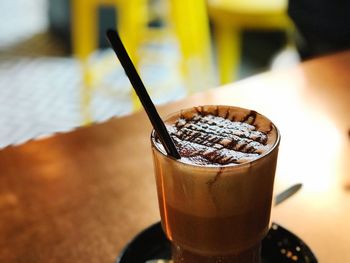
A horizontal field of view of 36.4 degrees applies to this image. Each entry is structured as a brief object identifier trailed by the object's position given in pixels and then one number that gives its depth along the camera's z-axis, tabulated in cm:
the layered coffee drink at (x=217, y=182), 57
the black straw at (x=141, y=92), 58
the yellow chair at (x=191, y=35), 221
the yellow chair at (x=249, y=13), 222
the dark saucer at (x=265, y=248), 72
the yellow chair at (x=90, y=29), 231
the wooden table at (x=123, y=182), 77
